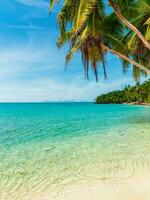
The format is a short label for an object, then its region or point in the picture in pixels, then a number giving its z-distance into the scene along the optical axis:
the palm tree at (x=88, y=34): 4.65
